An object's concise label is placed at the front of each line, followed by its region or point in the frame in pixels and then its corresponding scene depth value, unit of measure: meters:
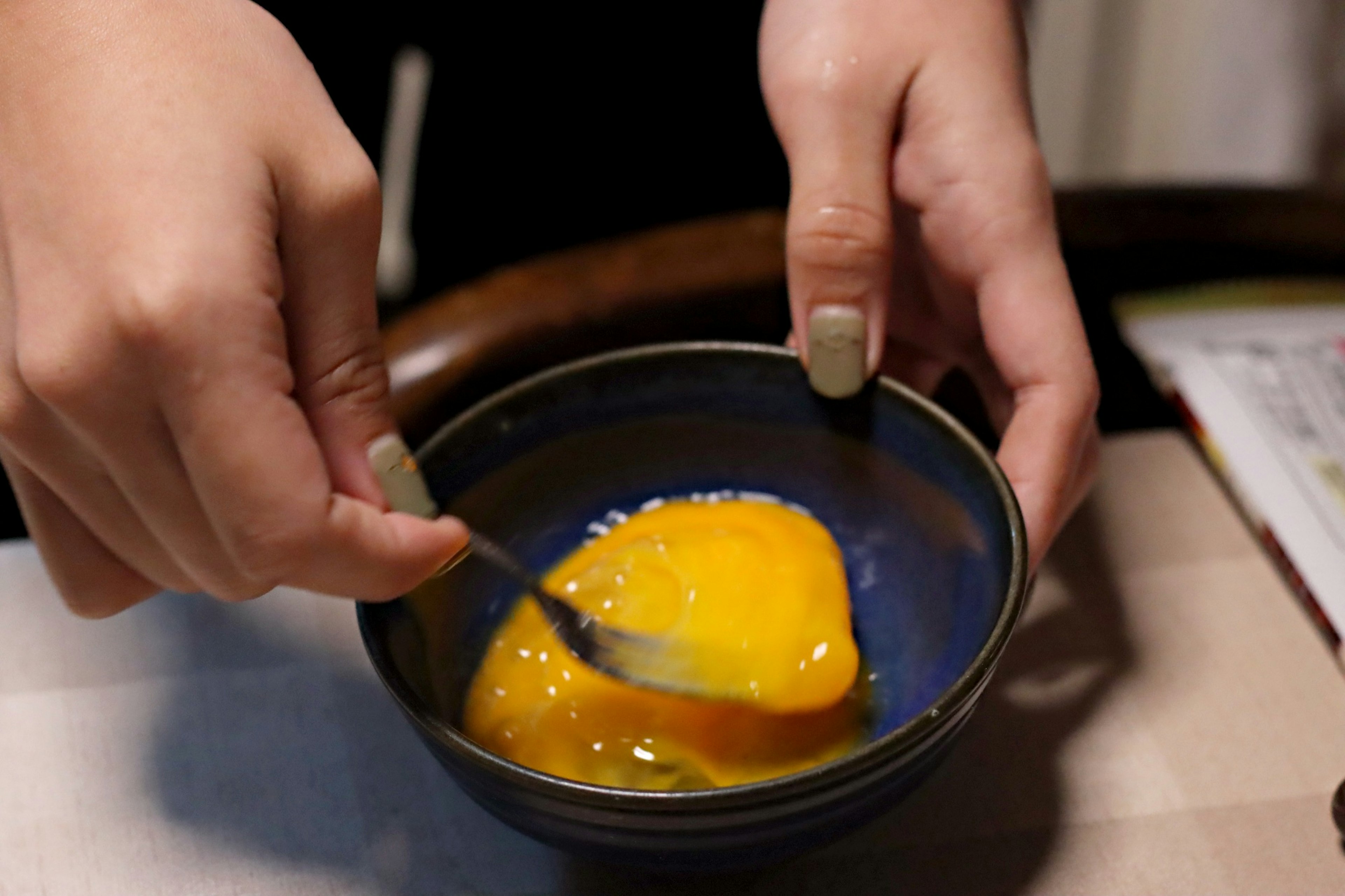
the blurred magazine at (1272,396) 0.58
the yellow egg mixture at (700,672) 0.52
